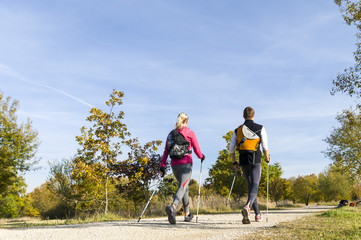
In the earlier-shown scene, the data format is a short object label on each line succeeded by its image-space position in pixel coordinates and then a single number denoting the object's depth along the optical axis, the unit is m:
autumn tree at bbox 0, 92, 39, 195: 27.58
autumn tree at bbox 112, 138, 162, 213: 15.74
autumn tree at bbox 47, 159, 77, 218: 21.87
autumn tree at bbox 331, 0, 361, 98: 14.08
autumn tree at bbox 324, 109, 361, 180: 21.81
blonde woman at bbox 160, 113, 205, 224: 7.29
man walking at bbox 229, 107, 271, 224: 7.14
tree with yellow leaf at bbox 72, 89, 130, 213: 14.59
